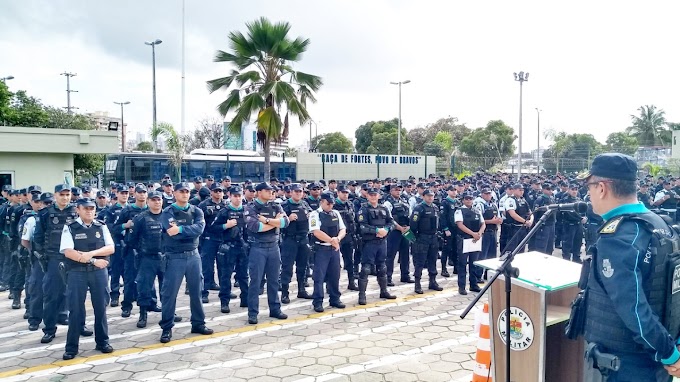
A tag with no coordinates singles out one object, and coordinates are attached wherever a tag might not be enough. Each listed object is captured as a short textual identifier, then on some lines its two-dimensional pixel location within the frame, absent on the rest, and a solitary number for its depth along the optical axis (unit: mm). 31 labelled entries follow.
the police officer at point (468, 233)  8266
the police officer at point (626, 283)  2443
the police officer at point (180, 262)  6066
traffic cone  4293
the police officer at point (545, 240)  10086
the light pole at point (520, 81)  27481
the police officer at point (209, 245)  8234
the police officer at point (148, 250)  6734
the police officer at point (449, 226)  9414
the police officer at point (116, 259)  8016
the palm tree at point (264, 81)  14273
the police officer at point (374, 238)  7816
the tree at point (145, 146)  54447
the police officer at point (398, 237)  9305
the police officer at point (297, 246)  8273
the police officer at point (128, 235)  7484
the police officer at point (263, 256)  6797
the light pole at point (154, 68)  35156
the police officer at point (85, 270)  5512
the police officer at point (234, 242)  7840
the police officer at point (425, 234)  8555
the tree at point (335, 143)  50406
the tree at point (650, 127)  59531
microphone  2984
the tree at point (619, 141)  52181
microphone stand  3059
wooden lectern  3275
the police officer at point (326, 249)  7332
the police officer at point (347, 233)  8914
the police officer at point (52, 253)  6184
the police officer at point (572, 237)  11320
